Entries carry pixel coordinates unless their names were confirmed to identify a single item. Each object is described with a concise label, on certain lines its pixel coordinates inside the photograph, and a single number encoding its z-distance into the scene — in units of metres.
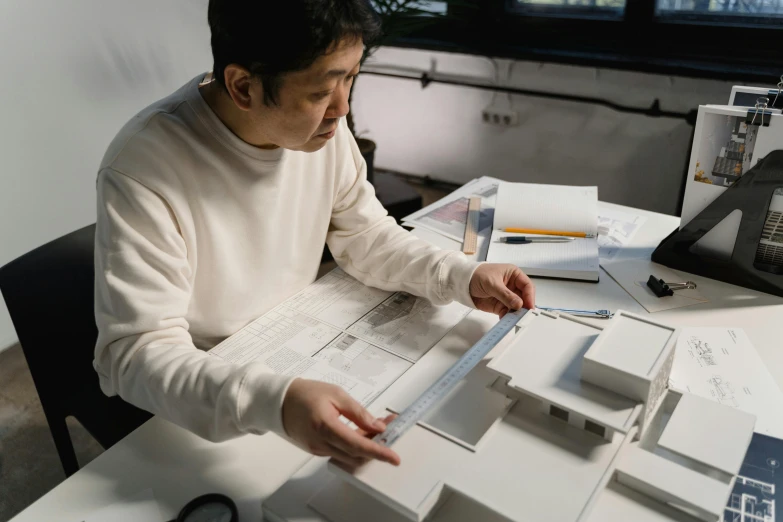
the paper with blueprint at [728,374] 0.84
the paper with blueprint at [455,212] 1.40
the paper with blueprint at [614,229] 1.30
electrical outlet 2.58
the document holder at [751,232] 1.09
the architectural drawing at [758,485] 0.67
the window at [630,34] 2.08
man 0.73
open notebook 1.19
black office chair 1.04
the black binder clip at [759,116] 1.07
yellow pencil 1.31
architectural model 0.61
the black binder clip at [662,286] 1.12
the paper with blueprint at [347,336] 0.89
